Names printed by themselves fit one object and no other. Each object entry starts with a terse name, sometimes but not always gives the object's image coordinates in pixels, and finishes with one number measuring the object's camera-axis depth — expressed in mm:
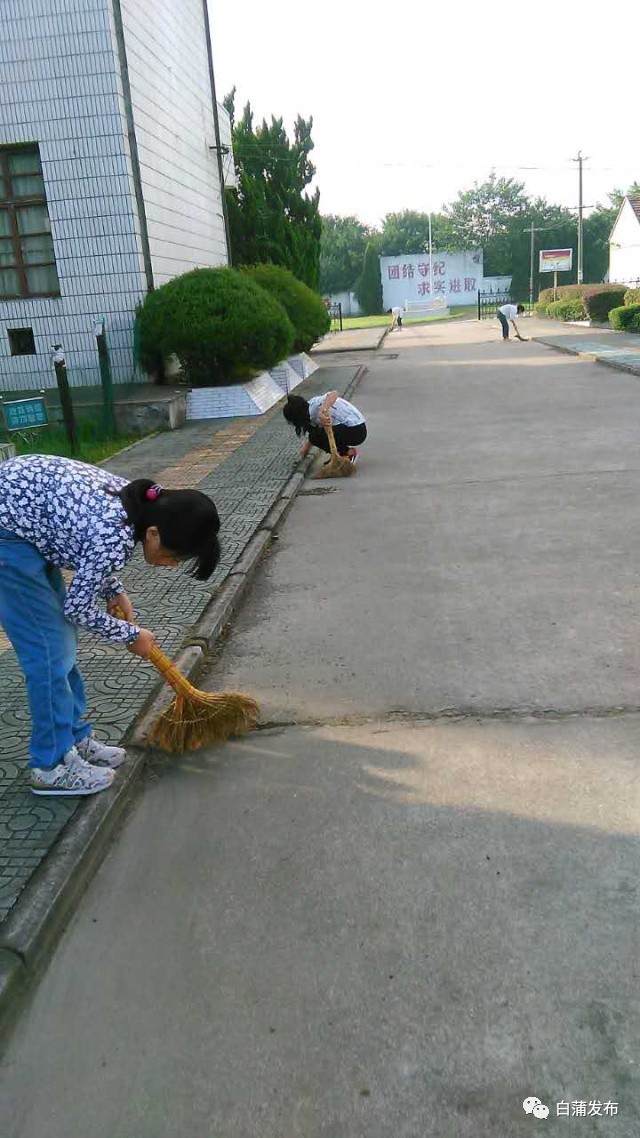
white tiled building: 12336
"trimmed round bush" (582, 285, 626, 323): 30609
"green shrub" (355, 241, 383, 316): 76000
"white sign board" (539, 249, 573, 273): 49706
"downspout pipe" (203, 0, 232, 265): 18594
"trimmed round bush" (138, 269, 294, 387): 12984
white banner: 74250
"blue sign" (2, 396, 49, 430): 9180
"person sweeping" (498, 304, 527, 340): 27969
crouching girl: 8781
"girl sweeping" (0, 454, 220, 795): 2822
